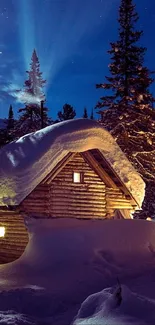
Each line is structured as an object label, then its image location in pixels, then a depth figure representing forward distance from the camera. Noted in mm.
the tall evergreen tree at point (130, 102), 27688
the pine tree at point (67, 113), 59219
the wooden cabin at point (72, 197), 17156
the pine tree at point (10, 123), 63281
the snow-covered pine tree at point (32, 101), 38125
